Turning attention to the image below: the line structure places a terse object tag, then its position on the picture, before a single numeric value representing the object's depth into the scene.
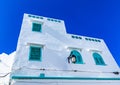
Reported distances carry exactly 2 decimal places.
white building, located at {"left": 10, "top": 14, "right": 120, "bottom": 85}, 7.86
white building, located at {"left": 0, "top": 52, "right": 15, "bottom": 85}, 7.72
